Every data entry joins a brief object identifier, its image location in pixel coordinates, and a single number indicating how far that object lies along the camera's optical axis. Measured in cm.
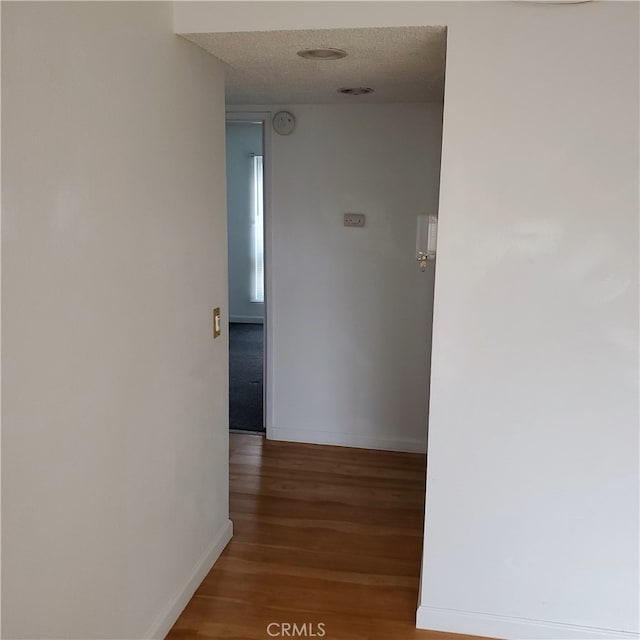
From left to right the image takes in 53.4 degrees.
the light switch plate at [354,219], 400
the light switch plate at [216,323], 276
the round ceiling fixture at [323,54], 247
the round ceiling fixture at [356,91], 334
